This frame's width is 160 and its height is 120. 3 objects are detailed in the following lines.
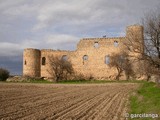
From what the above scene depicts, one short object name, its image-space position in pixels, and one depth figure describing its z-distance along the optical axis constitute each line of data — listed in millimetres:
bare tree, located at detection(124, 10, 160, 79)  12284
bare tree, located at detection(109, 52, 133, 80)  27313
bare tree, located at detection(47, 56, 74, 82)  28652
